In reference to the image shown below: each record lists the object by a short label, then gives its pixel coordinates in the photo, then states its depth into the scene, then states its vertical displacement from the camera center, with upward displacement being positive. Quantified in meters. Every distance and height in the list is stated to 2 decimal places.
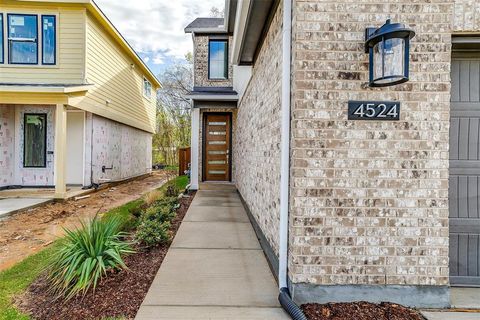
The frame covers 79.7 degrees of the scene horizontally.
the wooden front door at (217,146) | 10.88 +0.41
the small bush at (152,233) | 4.16 -1.14
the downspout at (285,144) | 2.88 +0.14
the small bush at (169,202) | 6.09 -1.01
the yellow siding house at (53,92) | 8.39 +1.88
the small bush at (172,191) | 7.80 -0.98
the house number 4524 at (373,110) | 2.78 +0.47
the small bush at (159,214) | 4.99 -1.04
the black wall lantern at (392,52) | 2.48 +0.94
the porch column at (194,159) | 9.58 -0.08
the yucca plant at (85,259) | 2.99 -1.17
